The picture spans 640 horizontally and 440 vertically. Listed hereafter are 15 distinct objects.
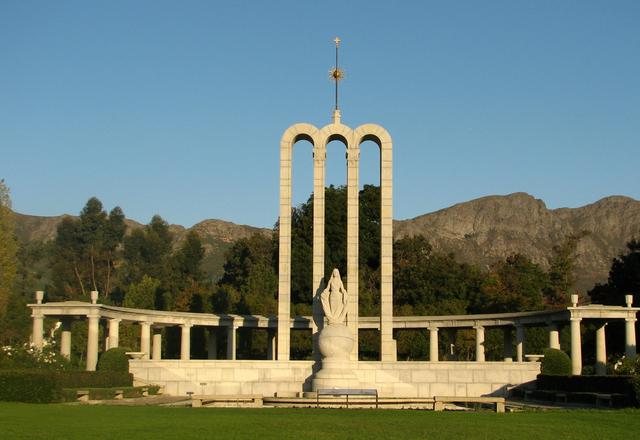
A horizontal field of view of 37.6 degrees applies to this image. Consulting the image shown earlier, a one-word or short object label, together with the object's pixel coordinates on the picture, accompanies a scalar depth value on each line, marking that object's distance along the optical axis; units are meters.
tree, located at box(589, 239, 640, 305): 53.44
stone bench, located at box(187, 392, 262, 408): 27.05
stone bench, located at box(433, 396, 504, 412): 26.61
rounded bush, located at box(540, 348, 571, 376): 39.22
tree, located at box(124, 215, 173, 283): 96.75
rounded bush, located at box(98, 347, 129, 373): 38.53
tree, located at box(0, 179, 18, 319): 55.28
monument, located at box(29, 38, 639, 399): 38.53
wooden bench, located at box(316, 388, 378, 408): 29.14
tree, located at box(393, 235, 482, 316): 69.56
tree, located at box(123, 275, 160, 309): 69.38
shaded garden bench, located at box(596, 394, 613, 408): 28.30
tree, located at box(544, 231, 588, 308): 76.96
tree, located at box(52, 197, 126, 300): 95.25
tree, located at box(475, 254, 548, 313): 64.75
